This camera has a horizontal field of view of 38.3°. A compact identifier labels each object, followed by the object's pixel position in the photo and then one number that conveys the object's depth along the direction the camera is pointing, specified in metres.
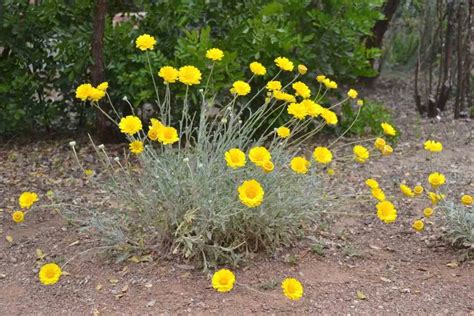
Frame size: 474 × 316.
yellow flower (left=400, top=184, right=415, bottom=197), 2.93
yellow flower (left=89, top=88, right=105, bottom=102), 2.87
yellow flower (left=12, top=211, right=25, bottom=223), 2.85
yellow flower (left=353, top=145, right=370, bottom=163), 2.88
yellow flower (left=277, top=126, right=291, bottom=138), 2.92
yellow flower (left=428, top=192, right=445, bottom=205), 2.98
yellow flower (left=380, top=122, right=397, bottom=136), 2.95
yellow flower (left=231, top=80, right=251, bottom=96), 2.97
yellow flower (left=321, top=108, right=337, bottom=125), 2.91
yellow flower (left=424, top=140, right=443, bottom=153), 3.05
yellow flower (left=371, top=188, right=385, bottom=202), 2.84
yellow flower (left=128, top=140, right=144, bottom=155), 2.78
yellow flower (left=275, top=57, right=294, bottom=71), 3.12
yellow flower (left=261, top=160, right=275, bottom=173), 2.62
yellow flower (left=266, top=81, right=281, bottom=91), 3.08
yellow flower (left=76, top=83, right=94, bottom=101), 2.85
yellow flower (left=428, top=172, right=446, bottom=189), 2.89
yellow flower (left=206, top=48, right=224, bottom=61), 3.10
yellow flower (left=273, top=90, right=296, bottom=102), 3.00
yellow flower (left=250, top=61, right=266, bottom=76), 3.07
